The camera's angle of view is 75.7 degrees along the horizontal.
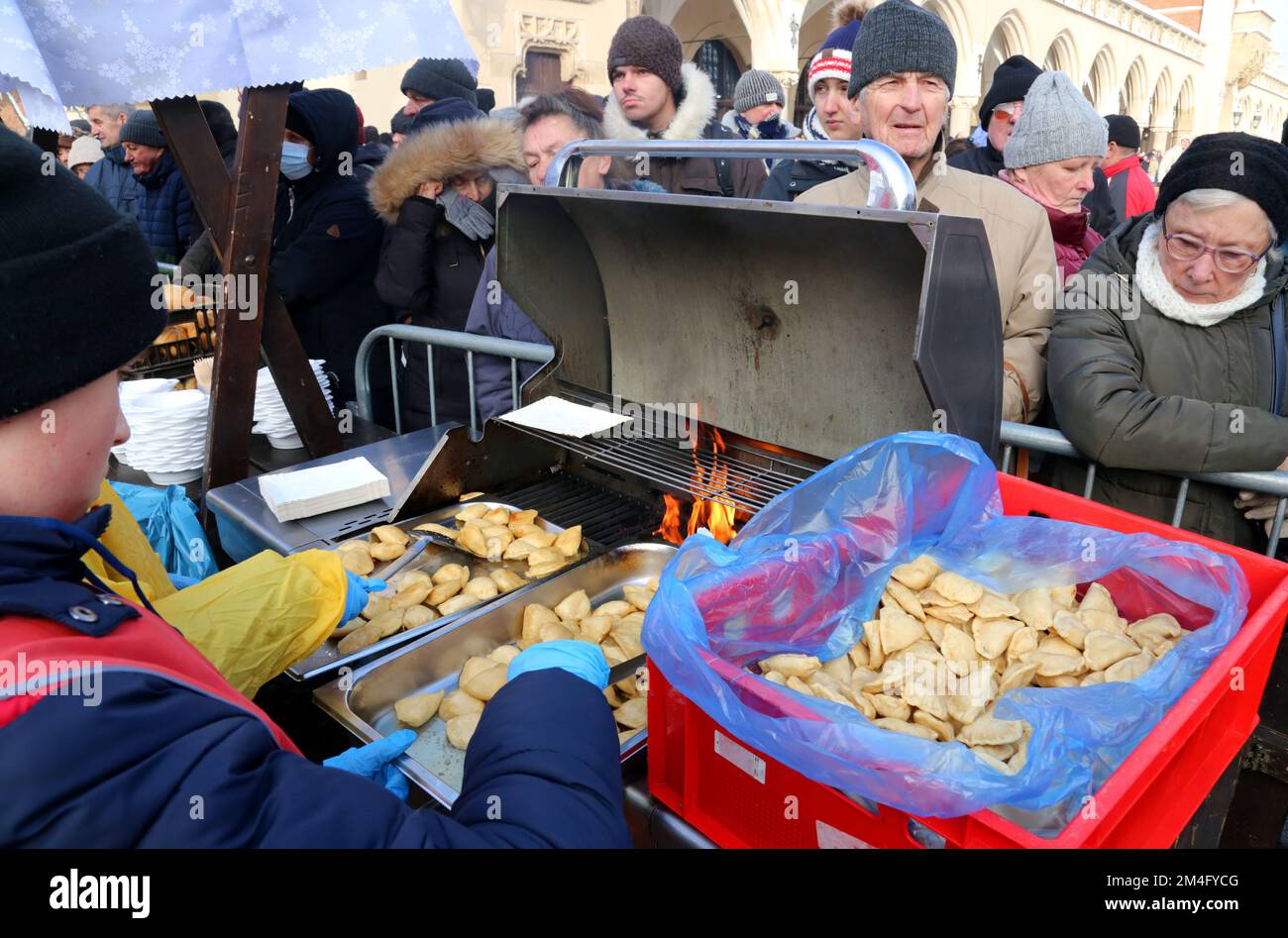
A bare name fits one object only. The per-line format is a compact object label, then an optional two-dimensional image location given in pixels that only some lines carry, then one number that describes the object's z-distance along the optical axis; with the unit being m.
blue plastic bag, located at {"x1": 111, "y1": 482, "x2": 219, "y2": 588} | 2.70
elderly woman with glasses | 2.07
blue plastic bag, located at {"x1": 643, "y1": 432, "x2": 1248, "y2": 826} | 1.03
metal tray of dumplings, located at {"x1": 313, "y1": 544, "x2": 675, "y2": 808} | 1.70
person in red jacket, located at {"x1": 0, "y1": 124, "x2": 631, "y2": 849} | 0.74
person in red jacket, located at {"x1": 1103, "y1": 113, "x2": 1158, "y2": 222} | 6.39
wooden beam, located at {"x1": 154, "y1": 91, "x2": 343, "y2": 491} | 2.76
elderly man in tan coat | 2.55
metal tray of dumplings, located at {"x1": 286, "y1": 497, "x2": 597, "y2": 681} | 1.89
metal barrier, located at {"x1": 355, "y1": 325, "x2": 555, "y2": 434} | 3.12
